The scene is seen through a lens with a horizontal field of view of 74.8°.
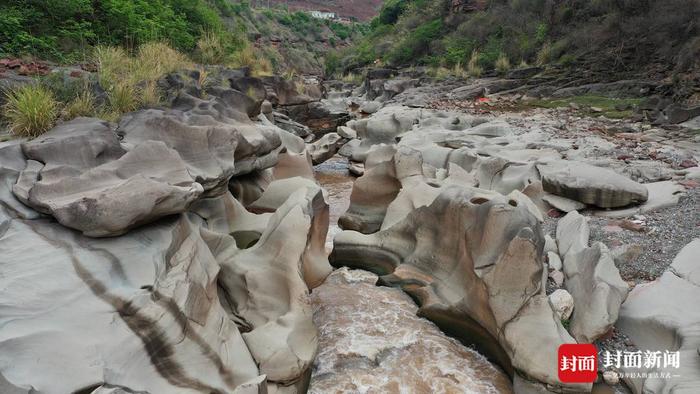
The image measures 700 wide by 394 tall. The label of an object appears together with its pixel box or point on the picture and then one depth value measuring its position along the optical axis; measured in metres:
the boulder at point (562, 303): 4.57
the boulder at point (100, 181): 3.53
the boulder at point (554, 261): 5.45
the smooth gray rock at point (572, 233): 5.58
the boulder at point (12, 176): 3.57
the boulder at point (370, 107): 21.67
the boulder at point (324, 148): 12.38
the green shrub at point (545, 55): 20.27
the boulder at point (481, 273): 4.16
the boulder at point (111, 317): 2.75
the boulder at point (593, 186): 6.89
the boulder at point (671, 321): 3.60
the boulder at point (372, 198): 7.54
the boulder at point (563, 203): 7.25
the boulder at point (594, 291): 4.30
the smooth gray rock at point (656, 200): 6.61
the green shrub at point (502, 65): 22.14
